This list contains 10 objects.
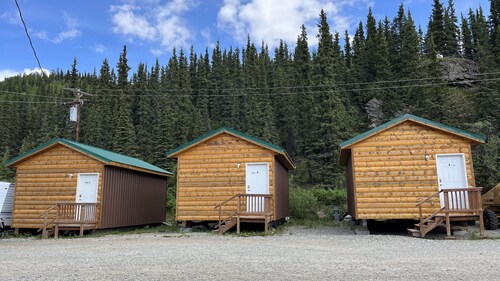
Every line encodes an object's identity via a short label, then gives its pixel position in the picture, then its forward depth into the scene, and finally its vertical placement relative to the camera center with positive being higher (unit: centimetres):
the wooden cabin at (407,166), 1252 +76
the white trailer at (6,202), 1575 -45
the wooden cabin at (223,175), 1434 +60
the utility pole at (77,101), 2247 +563
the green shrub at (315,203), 2172 -89
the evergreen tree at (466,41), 5503 +2297
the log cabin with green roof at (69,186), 1470 +24
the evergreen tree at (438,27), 5259 +2374
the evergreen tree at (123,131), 4216 +719
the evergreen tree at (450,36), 5219 +2222
